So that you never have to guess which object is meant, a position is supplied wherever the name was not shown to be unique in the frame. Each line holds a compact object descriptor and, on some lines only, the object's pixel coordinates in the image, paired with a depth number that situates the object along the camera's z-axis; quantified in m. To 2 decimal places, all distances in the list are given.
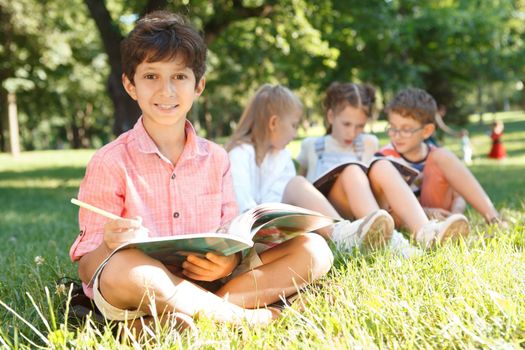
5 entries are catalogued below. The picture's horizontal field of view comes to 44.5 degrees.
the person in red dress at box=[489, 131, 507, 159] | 13.44
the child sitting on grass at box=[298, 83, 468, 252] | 3.11
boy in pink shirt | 2.26
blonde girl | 3.84
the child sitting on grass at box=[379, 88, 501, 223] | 4.07
